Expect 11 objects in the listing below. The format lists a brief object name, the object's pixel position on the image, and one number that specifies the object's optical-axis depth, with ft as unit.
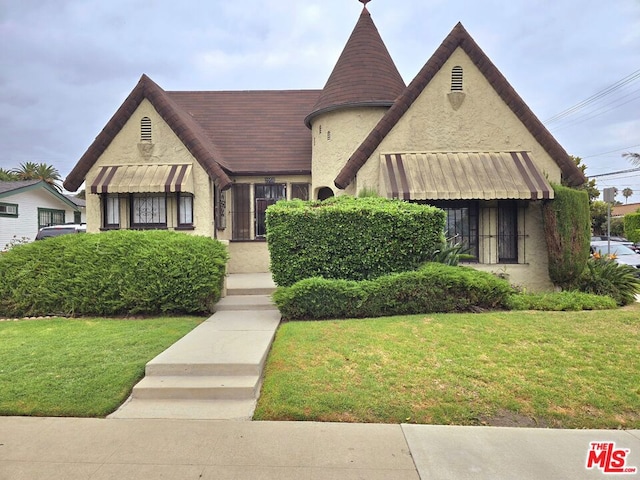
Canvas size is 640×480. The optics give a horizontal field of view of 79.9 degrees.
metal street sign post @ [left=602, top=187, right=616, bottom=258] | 47.50
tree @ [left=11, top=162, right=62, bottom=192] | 160.86
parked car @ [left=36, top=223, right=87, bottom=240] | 65.96
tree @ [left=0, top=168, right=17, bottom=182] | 150.78
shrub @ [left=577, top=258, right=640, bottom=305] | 29.43
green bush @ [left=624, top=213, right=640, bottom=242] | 105.81
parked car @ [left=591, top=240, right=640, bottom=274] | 46.36
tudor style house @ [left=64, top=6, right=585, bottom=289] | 34.04
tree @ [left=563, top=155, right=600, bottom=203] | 124.37
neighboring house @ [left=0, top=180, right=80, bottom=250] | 80.89
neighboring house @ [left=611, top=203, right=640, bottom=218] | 210.59
